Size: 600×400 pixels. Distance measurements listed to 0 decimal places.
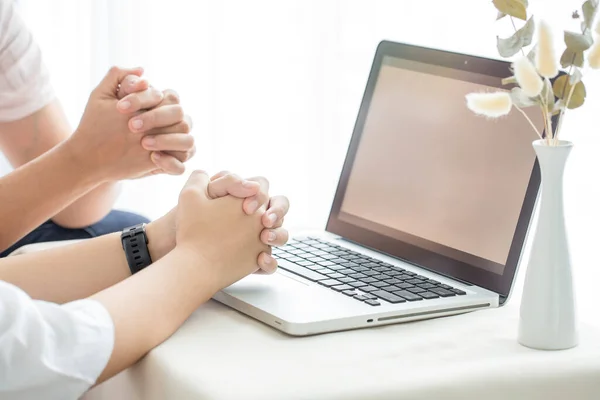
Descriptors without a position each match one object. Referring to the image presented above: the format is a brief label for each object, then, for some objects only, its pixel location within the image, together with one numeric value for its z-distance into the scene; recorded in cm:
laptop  125
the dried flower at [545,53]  113
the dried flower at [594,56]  114
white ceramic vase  116
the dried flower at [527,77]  114
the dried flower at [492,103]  116
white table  110
